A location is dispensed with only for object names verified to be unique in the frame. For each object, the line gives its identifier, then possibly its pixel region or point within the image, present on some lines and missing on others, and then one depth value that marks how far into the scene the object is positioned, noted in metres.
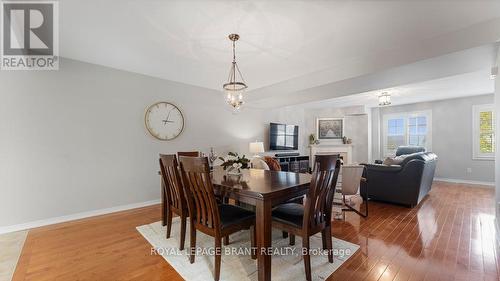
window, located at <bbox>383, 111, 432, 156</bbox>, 6.65
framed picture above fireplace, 7.51
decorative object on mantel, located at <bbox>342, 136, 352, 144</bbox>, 7.33
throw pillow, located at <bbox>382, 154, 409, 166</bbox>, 3.91
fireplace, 7.30
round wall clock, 3.98
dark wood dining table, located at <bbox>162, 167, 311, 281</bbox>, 1.59
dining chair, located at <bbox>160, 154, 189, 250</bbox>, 2.22
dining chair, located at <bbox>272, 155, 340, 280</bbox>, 1.72
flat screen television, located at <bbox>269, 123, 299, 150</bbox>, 6.32
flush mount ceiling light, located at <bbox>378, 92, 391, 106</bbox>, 5.26
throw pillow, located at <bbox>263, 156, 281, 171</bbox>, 4.23
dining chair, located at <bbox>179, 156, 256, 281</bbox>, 1.74
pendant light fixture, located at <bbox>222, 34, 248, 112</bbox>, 2.56
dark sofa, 3.62
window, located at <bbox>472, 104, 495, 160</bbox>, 5.58
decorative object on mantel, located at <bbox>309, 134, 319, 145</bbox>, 7.54
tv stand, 6.21
